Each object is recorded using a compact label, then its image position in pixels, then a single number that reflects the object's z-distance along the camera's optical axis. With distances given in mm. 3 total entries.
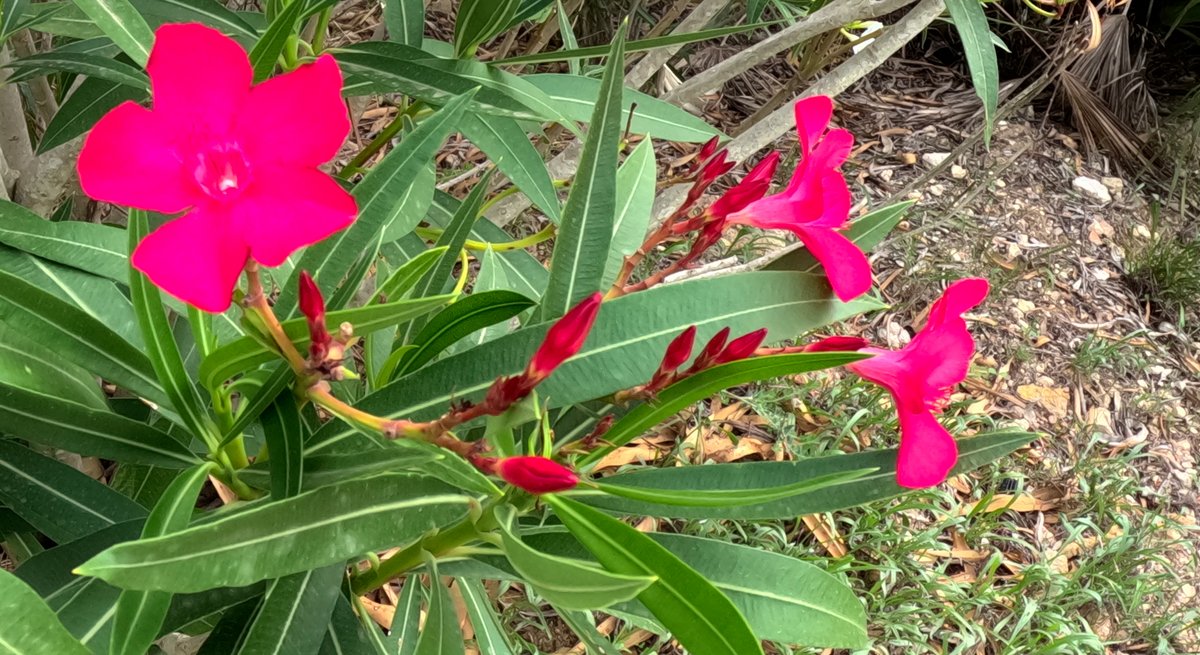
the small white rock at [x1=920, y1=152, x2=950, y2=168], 2812
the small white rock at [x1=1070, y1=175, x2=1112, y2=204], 2930
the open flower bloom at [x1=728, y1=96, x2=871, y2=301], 548
